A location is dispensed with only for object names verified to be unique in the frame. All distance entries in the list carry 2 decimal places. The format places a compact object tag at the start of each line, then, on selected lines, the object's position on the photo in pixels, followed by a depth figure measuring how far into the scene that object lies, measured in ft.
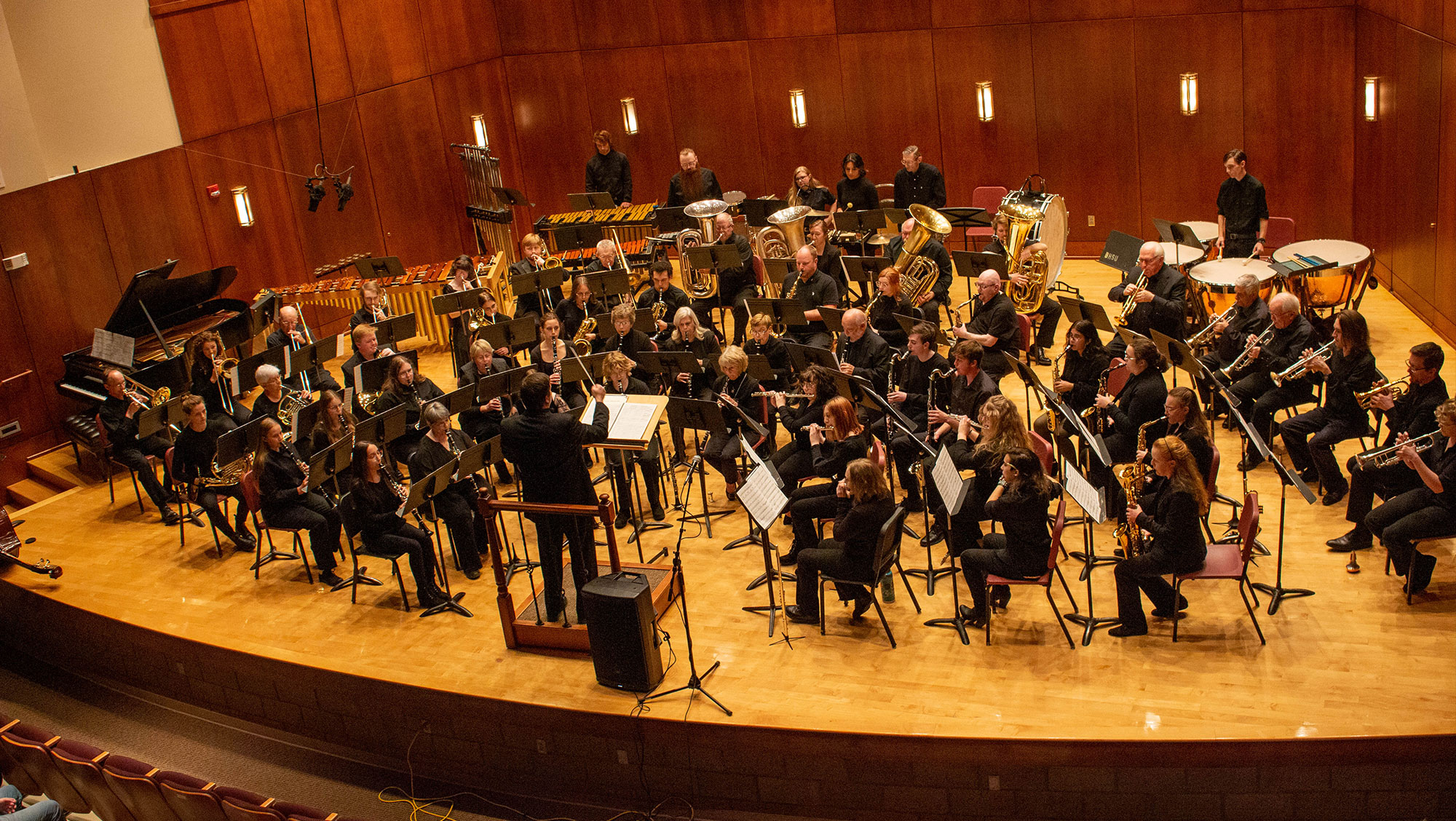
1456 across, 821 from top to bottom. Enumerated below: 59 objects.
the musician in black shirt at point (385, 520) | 24.89
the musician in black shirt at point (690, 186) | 43.27
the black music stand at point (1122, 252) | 31.78
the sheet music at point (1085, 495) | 19.70
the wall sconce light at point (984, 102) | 42.80
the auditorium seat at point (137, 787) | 20.03
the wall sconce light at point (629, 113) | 48.52
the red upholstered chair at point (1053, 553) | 21.09
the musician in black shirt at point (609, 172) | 45.11
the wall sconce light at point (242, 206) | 40.27
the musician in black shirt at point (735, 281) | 35.19
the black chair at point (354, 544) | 25.38
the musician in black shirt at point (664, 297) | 32.71
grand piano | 33.42
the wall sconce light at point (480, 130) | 47.75
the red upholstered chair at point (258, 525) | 26.86
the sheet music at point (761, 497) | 20.97
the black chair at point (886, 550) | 21.47
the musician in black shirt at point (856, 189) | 40.04
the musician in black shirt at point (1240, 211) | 33.53
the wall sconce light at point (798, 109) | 46.09
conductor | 21.88
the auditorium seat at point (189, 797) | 19.43
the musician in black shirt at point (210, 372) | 32.19
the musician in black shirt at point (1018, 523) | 20.54
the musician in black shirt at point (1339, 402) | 24.12
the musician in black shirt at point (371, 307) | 35.02
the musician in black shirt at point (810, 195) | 39.86
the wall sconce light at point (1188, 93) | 39.29
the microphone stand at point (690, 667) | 21.43
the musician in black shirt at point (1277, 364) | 25.79
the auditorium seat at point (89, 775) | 20.71
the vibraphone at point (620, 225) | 39.86
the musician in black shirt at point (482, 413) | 29.32
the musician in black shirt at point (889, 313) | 31.48
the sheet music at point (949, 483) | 20.70
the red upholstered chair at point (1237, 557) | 20.17
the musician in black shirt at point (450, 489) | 25.99
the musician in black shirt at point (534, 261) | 35.91
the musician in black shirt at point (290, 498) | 26.50
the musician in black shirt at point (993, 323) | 29.35
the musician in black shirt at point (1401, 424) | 22.17
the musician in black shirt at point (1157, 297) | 29.09
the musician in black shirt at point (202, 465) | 29.09
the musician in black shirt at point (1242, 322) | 27.35
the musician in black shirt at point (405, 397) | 29.14
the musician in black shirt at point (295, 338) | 33.19
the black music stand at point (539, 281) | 33.45
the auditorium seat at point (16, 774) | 22.25
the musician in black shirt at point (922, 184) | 40.24
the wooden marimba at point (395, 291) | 39.52
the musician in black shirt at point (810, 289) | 32.81
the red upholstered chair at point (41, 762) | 21.45
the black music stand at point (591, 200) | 41.81
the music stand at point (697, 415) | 25.02
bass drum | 33.99
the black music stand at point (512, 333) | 31.12
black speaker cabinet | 21.30
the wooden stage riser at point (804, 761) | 18.48
